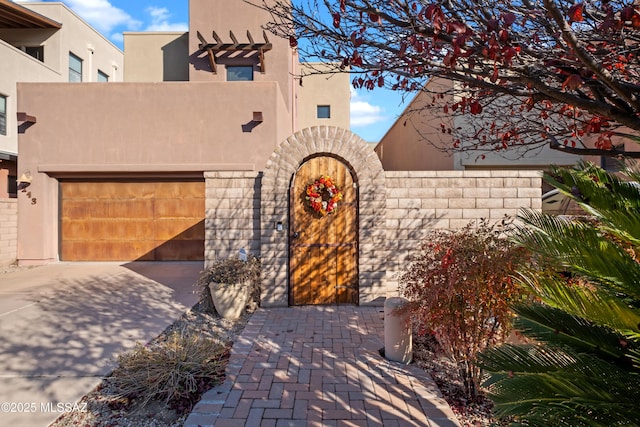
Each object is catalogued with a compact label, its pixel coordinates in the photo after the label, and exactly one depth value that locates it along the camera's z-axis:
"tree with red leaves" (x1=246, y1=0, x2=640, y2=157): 2.00
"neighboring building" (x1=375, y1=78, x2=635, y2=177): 10.85
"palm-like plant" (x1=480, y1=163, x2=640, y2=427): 1.57
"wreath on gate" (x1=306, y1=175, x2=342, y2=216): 6.06
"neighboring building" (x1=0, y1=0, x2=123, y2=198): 12.88
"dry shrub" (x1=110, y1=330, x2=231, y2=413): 3.22
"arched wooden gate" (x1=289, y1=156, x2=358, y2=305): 6.23
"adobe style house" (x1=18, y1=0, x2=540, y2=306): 6.24
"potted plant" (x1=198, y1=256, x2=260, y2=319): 5.67
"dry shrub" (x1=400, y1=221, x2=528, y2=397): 3.07
